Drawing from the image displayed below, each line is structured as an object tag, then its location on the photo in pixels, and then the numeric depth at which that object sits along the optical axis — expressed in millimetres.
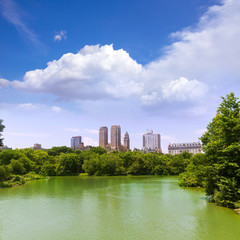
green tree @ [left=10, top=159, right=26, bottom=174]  58297
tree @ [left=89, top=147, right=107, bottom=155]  114438
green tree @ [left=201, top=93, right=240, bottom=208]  21719
